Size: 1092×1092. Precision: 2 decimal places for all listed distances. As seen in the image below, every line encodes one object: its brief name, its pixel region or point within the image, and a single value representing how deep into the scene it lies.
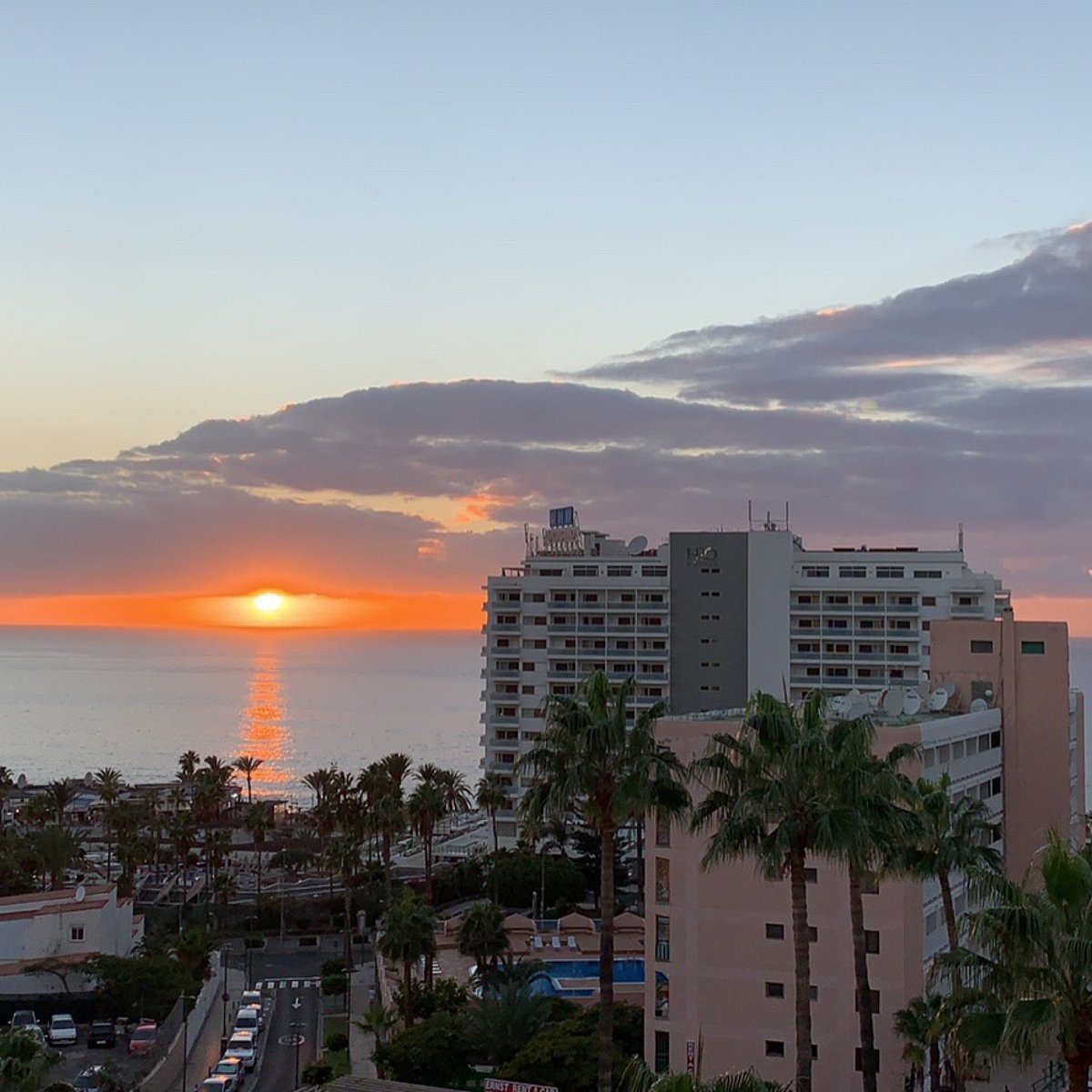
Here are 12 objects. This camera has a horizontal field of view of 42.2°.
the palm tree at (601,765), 36.31
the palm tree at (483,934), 63.94
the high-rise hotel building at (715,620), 124.44
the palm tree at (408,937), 60.16
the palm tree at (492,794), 102.50
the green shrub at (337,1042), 63.00
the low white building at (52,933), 73.25
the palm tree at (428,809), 91.94
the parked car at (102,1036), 67.62
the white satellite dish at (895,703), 55.28
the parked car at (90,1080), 55.75
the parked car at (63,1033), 67.44
